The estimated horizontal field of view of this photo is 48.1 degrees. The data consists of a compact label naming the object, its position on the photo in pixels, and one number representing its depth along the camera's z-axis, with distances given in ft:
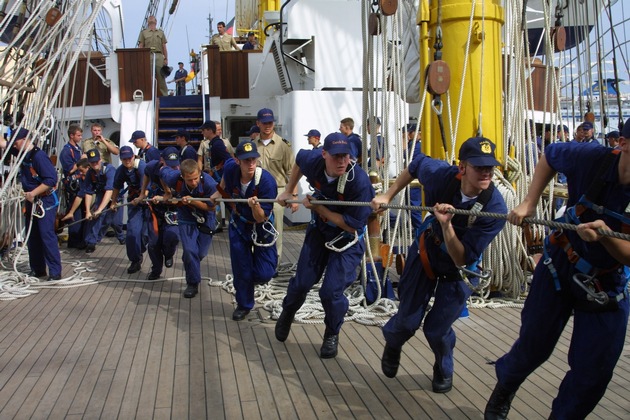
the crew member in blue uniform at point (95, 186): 31.94
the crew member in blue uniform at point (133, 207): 26.04
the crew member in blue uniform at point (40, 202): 24.25
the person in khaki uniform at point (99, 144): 38.14
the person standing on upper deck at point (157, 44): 49.55
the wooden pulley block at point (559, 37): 20.99
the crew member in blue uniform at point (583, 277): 9.77
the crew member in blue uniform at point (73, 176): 33.47
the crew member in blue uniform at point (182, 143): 31.10
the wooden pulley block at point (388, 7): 19.60
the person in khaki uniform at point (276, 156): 27.14
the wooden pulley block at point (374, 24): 21.04
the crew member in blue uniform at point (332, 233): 15.65
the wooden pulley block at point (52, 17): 26.55
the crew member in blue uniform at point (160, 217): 24.06
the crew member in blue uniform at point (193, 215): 21.65
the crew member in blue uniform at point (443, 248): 12.16
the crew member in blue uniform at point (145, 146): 31.30
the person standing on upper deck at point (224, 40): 54.65
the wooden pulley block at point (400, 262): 19.60
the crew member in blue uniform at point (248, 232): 18.98
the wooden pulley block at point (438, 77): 18.38
